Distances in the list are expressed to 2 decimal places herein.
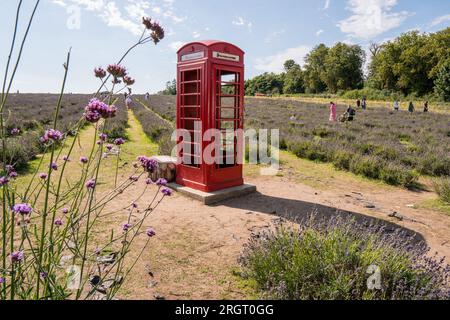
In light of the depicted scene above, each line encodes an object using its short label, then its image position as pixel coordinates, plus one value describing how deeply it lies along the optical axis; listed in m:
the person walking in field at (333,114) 21.55
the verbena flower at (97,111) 1.85
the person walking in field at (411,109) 32.90
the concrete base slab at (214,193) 6.28
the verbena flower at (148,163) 2.66
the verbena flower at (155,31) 2.37
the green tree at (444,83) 48.27
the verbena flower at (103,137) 2.41
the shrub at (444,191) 6.61
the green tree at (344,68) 80.69
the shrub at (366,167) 8.65
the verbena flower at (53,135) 1.82
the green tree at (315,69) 89.38
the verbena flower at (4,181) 1.91
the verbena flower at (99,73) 2.35
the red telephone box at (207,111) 6.03
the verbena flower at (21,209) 1.74
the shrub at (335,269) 2.90
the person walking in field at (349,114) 20.54
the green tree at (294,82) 95.12
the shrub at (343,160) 9.51
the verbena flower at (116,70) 2.29
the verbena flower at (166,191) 2.87
